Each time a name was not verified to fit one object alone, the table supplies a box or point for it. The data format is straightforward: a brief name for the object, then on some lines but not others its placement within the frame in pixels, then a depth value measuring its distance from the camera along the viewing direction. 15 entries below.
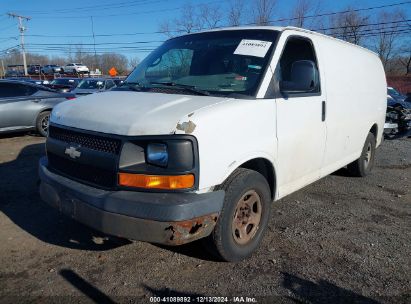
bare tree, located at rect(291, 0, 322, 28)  32.91
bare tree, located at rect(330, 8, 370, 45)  36.72
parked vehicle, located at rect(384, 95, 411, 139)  11.30
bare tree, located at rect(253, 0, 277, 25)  31.58
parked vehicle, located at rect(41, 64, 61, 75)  50.09
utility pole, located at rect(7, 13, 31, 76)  55.39
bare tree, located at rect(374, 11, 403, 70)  60.47
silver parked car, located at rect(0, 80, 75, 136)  9.48
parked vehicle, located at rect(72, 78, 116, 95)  15.66
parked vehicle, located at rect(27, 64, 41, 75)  51.41
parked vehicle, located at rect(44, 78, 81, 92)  22.91
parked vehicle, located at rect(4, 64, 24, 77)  53.96
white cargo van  2.82
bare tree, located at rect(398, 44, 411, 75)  67.91
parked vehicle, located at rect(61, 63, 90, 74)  51.24
